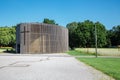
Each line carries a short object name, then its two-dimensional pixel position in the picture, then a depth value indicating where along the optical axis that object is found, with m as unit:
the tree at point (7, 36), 47.07
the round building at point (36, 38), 23.83
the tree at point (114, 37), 51.09
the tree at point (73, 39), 43.54
